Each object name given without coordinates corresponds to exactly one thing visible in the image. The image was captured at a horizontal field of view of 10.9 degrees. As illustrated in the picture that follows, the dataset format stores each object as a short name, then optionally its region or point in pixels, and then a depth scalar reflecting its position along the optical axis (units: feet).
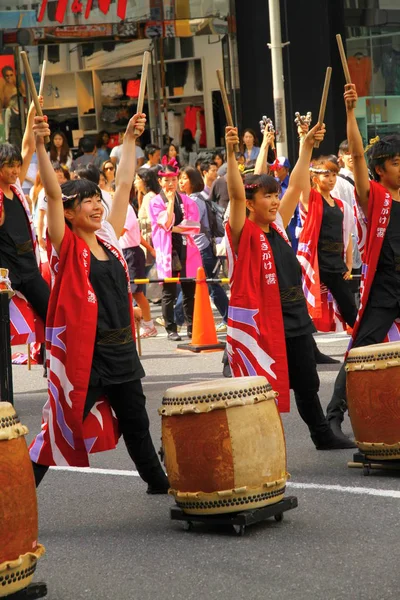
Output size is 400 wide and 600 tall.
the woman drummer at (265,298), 37.02
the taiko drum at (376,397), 34.03
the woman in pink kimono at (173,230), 73.92
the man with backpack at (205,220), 77.04
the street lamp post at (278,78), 93.92
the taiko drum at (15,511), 24.52
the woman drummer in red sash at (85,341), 32.17
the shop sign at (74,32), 111.78
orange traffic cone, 66.79
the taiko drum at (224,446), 30.06
